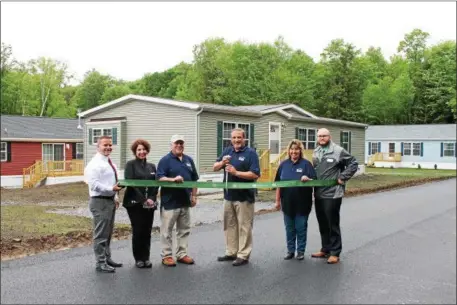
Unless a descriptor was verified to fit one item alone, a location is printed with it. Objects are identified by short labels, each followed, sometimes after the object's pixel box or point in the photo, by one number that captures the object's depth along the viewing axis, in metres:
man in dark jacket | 6.92
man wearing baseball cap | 6.69
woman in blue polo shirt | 7.12
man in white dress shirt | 6.20
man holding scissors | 6.70
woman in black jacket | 6.50
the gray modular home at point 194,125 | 19.45
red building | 27.66
